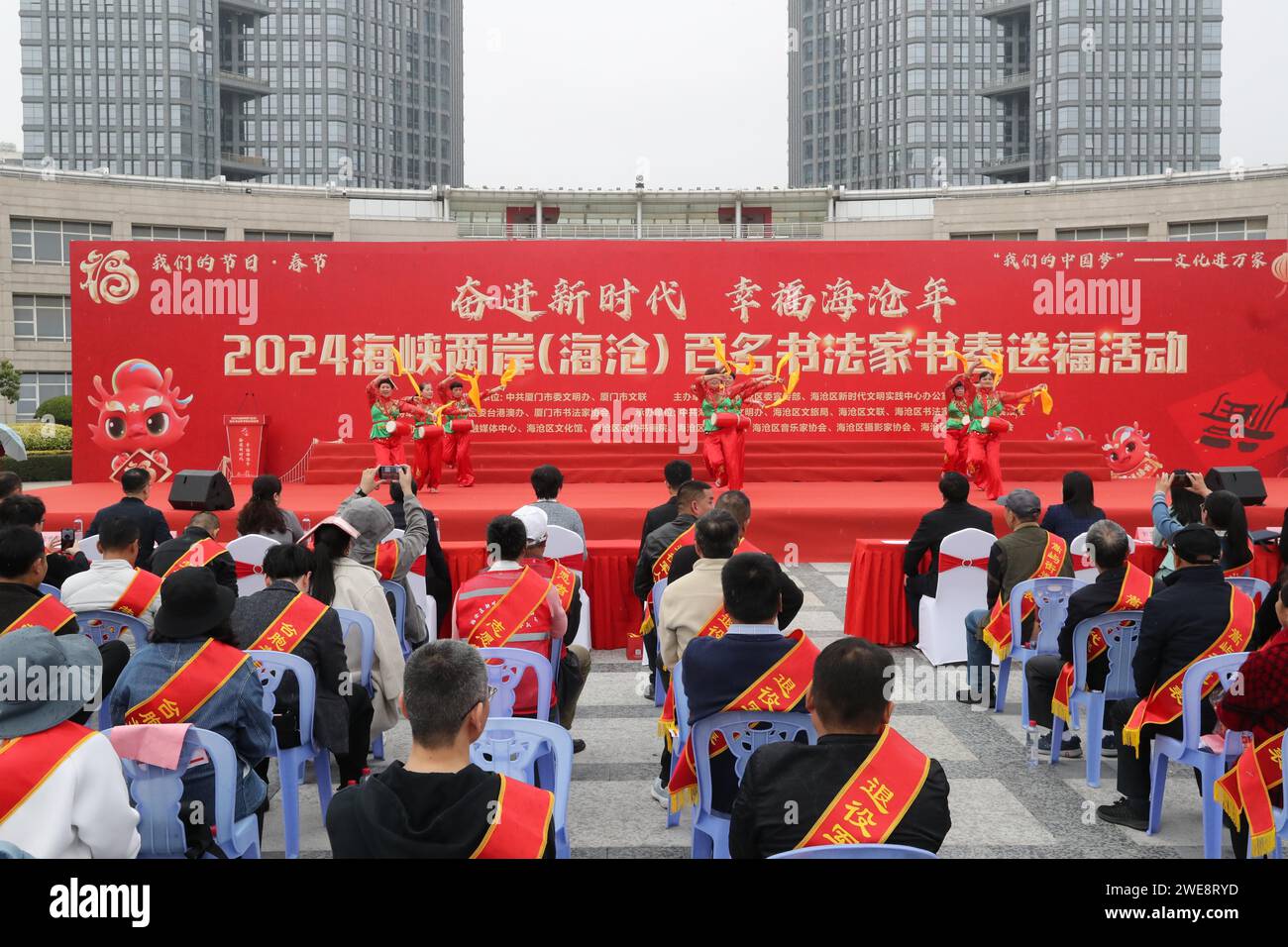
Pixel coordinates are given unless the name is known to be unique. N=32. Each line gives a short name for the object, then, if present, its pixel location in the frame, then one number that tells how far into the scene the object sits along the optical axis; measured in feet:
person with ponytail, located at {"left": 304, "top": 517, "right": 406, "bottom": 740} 10.97
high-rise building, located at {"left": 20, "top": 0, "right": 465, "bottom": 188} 171.83
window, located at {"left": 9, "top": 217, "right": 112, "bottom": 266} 83.61
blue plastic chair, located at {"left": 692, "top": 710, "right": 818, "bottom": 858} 8.16
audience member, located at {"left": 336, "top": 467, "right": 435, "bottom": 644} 12.04
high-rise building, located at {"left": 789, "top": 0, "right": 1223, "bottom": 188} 176.55
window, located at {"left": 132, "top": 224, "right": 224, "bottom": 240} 85.46
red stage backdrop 35.42
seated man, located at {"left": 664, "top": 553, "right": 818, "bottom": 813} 8.11
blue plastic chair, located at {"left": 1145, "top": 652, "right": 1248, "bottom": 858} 9.12
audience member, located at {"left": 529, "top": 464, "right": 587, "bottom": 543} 15.97
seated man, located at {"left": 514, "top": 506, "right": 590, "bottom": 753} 11.68
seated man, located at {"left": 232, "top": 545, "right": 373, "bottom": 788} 9.71
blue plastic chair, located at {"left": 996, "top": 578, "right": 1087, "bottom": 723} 13.37
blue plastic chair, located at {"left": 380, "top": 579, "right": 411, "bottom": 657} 13.64
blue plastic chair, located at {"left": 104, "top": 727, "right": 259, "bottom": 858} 7.34
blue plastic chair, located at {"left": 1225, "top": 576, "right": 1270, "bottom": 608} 12.70
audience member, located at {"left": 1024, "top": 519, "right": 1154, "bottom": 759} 11.30
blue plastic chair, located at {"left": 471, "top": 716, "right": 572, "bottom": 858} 7.43
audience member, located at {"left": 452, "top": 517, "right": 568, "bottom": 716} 10.62
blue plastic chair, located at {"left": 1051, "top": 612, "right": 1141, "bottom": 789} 11.43
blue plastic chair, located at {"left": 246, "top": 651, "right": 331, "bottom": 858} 9.48
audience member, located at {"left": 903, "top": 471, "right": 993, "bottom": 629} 16.15
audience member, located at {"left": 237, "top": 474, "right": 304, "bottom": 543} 14.94
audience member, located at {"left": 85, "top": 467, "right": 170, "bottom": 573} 14.92
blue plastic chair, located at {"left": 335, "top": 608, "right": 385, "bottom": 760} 10.75
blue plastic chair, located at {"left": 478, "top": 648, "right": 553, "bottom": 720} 9.93
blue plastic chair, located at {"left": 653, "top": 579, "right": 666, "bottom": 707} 13.01
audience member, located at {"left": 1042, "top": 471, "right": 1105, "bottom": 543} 15.64
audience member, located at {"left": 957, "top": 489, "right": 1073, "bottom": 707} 13.88
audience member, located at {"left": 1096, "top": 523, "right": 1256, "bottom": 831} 9.68
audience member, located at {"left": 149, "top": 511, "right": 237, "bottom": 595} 12.62
